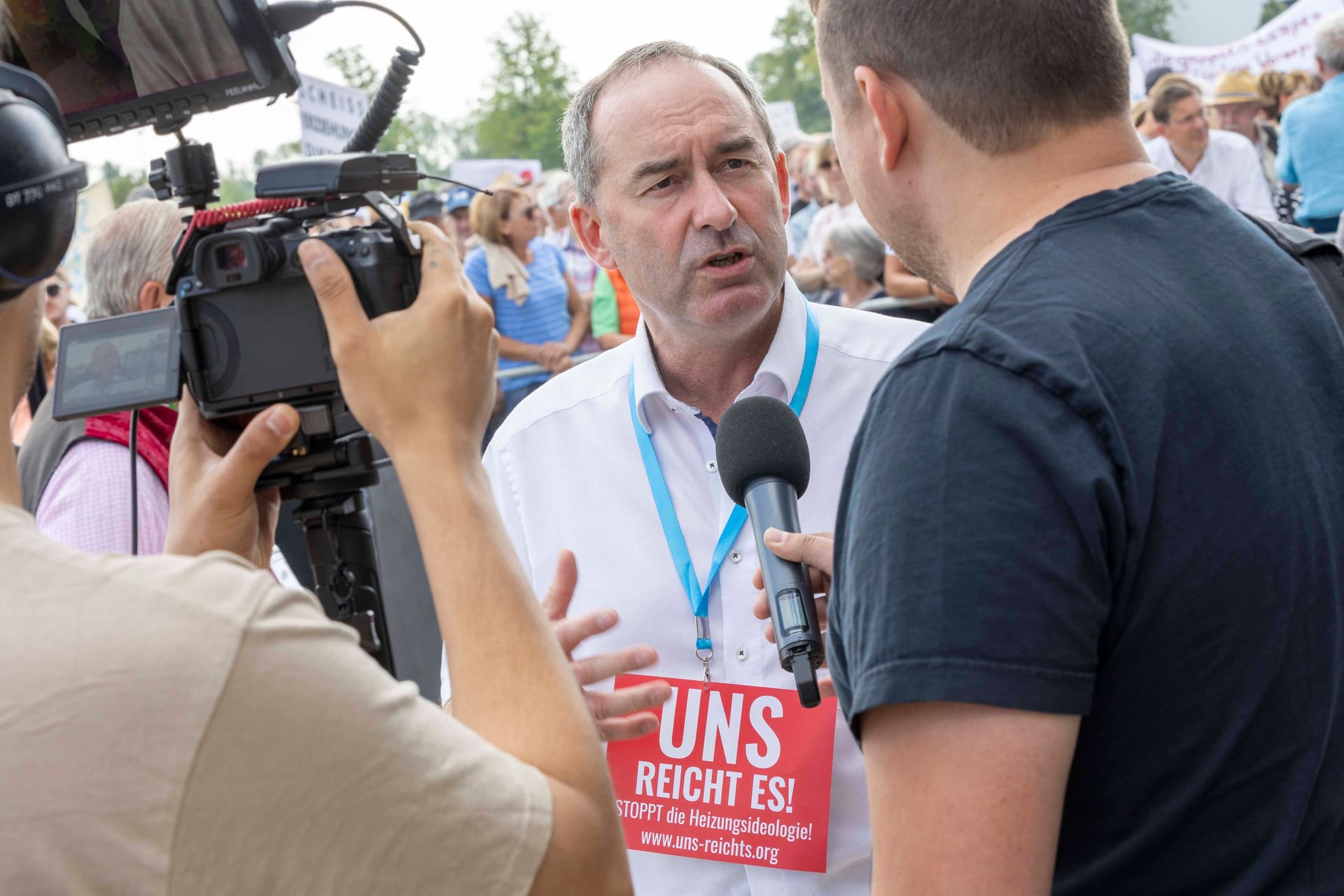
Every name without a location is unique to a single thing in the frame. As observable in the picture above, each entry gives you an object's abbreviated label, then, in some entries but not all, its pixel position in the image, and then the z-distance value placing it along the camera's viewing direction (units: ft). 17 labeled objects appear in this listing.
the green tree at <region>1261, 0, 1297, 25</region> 136.76
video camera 4.71
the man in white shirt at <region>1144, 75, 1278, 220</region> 25.57
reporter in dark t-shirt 3.74
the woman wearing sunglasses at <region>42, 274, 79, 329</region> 25.00
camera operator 3.23
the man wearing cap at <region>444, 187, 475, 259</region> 37.09
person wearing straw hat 30.71
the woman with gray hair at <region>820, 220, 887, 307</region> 20.51
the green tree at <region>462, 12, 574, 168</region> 123.24
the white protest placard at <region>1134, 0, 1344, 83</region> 40.52
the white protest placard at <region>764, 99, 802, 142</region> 46.79
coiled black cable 6.45
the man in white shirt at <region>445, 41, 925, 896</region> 7.00
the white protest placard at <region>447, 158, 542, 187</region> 43.37
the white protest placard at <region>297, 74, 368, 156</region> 22.70
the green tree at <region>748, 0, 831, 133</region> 170.81
